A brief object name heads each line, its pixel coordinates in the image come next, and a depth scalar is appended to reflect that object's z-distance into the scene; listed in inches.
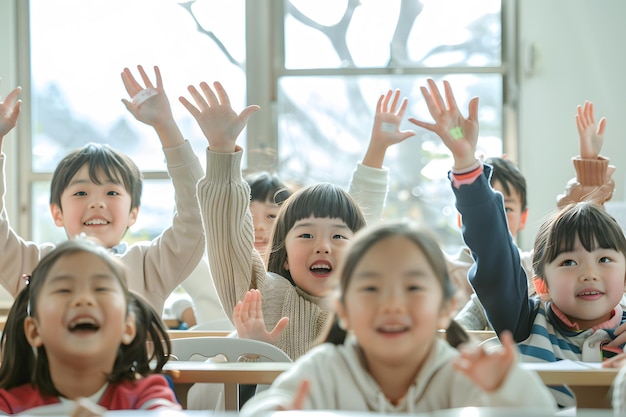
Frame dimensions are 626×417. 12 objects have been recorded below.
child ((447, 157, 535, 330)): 200.0
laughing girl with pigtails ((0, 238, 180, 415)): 98.9
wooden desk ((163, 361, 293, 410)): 101.3
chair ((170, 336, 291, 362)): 125.4
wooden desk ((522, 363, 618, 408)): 97.1
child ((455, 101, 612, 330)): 173.2
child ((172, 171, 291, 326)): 202.6
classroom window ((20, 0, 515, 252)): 283.6
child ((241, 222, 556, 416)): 86.9
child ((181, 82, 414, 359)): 145.6
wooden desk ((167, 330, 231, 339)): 143.1
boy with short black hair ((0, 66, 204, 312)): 155.7
